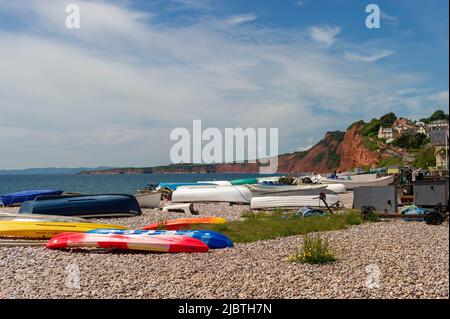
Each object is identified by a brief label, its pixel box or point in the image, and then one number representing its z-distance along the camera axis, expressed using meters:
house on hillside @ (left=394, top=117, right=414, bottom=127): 129.38
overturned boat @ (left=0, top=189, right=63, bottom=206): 28.71
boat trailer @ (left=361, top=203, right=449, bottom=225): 14.23
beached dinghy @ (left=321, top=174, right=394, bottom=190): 37.56
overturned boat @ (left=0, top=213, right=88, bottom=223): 15.42
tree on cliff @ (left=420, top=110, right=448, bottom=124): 111.72
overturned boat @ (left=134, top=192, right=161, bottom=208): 24.80
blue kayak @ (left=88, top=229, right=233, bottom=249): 11.25
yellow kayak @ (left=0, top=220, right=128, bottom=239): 13.27
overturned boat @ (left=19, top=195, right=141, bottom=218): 19.30
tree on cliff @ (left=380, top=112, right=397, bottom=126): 138.25
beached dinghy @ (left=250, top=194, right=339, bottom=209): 22.16
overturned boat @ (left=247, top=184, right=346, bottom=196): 28.06
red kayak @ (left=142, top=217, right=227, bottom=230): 15.12
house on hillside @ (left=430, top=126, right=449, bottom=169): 63.11
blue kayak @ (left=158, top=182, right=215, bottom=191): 40.44
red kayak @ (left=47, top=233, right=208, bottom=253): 10.75
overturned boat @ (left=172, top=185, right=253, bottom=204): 26.58
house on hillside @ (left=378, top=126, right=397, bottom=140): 126.81
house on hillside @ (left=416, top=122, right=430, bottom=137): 106.10
